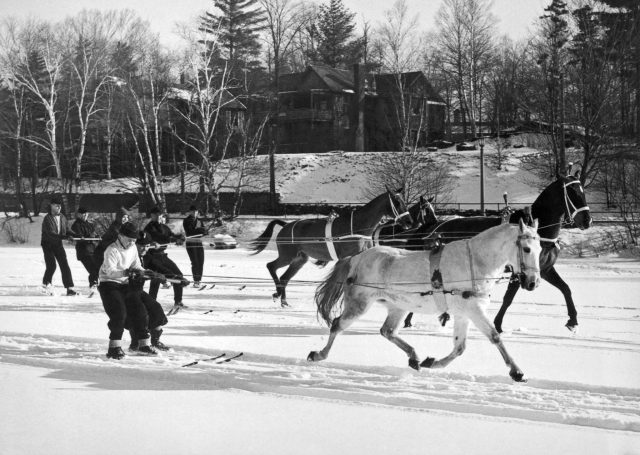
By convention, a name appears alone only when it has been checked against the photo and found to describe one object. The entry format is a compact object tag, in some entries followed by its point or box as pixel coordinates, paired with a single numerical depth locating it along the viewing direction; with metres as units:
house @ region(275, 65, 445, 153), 46.91
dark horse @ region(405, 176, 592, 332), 10.44
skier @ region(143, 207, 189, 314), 11.82
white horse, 7.51
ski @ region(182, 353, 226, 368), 8.36
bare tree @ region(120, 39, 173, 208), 29.48
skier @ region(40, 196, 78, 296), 14.71
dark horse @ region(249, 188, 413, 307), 13.21
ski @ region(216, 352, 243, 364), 8.55
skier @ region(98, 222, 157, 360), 8.77
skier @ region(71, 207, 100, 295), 14.67
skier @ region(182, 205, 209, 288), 14.01
